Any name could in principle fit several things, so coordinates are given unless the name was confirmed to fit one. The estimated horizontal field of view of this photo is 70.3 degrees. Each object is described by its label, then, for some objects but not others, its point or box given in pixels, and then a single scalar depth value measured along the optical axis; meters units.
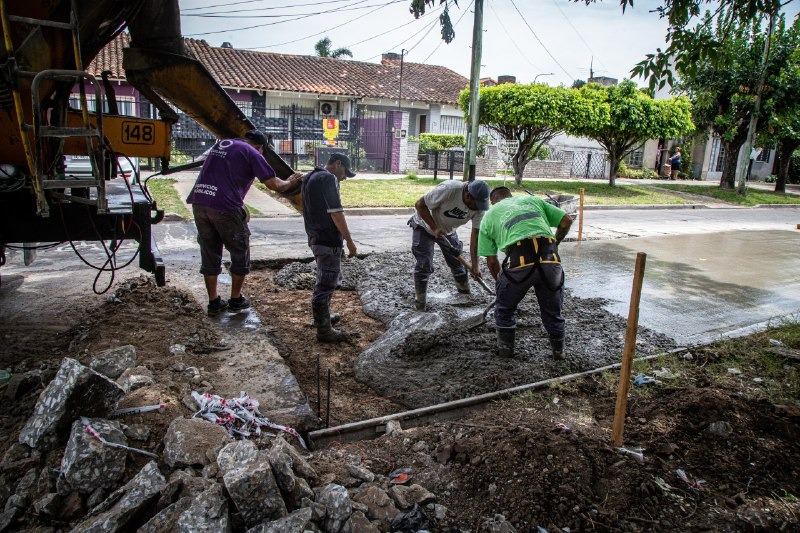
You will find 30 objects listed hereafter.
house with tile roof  19.23
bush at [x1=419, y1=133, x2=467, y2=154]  24.20
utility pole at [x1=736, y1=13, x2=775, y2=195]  19.67
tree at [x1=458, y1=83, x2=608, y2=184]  17.56
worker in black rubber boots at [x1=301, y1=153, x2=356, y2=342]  4.84
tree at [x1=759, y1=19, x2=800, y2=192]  19.78
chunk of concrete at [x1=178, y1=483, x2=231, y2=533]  2.24
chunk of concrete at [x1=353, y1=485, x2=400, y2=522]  2.61
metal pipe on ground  3.49
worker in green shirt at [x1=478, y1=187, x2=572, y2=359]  4.53
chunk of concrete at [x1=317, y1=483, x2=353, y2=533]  2.44
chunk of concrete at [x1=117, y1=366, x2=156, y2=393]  3.35
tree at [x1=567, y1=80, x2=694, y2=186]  18.84
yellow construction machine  3.50
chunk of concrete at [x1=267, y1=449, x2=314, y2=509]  2.53
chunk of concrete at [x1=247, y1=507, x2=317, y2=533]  2.25
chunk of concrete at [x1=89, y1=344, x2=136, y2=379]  3.34
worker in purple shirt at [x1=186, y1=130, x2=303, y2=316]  4.81
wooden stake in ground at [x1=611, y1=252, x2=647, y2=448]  3.04
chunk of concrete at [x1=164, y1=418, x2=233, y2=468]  2.68
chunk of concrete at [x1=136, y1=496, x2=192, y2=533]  2.24
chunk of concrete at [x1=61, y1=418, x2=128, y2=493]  2.49
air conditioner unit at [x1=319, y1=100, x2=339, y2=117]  24.56
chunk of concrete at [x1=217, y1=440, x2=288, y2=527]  2.36
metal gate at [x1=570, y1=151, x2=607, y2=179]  25.64
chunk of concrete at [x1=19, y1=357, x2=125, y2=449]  2.70
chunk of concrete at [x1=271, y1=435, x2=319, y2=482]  2.73
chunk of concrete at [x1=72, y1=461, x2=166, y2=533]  2.26
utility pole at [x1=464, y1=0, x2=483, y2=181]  13.01
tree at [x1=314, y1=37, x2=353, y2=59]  43.12
